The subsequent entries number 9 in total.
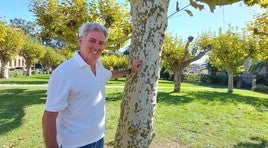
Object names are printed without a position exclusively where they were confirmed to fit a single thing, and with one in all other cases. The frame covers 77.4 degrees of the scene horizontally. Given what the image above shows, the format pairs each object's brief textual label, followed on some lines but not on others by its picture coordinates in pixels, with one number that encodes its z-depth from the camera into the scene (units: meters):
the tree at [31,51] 20.85
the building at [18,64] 30.49
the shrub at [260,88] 16.30
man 1.40
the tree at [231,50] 10.33
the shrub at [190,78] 20.91
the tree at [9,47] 15.80
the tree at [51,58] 26.57
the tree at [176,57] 8.95
